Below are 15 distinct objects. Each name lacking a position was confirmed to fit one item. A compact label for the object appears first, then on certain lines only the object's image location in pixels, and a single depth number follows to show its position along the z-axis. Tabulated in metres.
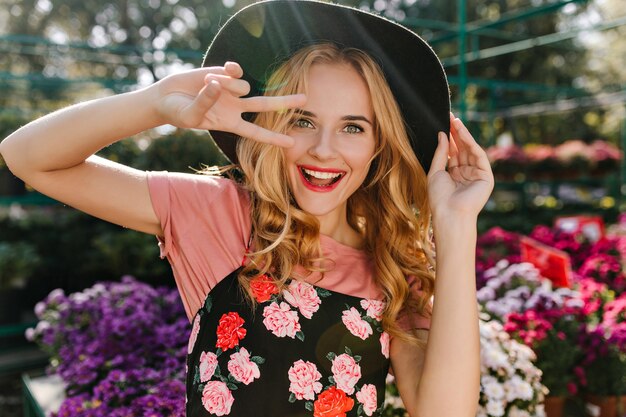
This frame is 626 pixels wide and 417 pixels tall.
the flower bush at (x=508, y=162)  9.23
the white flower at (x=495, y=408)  1.98
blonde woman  1.30
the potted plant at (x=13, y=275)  4.34
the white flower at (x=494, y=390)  2.00
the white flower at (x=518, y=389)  1.97
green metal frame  5.07
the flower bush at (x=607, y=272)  3.23
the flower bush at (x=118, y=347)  2.10
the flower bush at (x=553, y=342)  2.28
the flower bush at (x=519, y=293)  2.51
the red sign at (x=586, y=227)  3.99
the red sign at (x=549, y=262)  2.84
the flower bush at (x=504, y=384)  1.99
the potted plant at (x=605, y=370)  2.31
